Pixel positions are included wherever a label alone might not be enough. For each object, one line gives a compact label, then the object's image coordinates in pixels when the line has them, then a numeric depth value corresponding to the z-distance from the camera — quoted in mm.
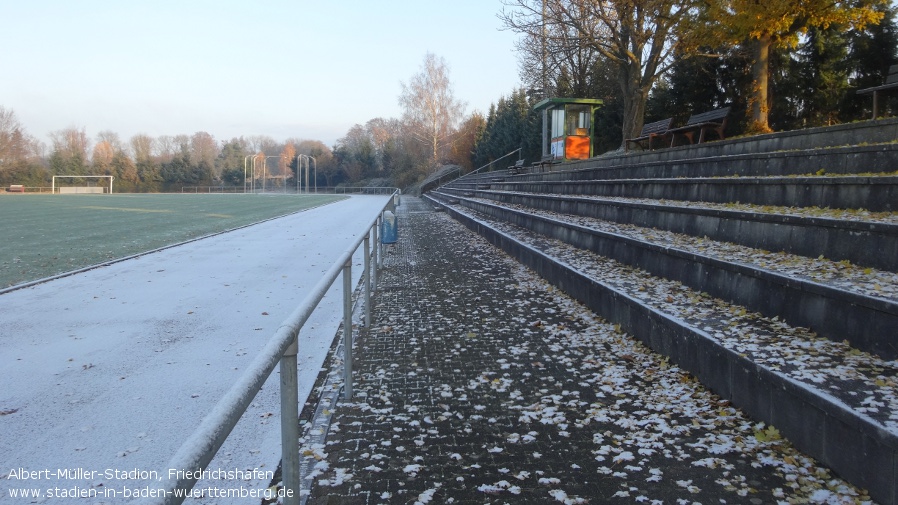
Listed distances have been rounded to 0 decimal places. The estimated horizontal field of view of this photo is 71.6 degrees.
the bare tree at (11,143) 79750
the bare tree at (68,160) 92188
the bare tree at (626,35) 19609
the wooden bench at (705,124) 14023
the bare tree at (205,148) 112250
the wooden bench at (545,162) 23478
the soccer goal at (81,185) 85625
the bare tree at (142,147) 105438
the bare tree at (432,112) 64312
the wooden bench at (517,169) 28255
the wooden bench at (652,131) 17047
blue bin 13820
